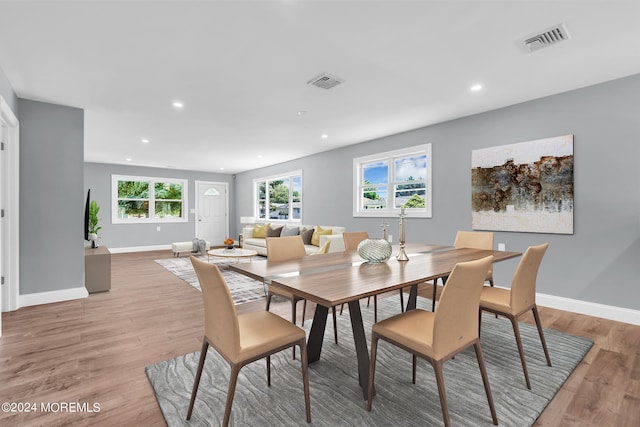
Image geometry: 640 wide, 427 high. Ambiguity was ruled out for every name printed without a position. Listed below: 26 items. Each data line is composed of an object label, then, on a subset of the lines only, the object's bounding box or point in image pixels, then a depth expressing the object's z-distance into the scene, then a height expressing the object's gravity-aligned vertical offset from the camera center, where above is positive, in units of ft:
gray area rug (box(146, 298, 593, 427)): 5.25 -3.59
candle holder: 7.36 -0.98
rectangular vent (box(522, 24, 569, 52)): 7.13 +4.36
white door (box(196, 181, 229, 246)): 31.07 +0.05
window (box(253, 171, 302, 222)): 24.54 +1.34
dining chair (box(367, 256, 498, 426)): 4.55 -2.03
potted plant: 15.51 -0.57
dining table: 4.63 -1.18
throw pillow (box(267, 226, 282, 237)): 23.00 -1.49
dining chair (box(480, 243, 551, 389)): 6.33 -1.95
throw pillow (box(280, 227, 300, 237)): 21.47 -1.34
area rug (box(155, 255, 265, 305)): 12.96 -3.52
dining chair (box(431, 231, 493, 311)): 9.80 -0.94
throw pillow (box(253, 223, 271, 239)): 24.80 -1.54
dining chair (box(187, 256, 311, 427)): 4.50 -2.07
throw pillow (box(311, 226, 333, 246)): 18.89 -1.33
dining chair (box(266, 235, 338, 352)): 8.20 -1.10
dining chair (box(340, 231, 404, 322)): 10.13 -0.96
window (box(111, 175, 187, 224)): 27.02 +1.23
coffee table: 17.37 -2.45
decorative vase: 7.01 -0.90
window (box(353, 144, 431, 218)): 15.37 +1.70
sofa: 14.65 -1.49
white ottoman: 23.47 -2.76
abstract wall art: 10.85 +1.05
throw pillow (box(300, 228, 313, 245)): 19.91 -1.52
